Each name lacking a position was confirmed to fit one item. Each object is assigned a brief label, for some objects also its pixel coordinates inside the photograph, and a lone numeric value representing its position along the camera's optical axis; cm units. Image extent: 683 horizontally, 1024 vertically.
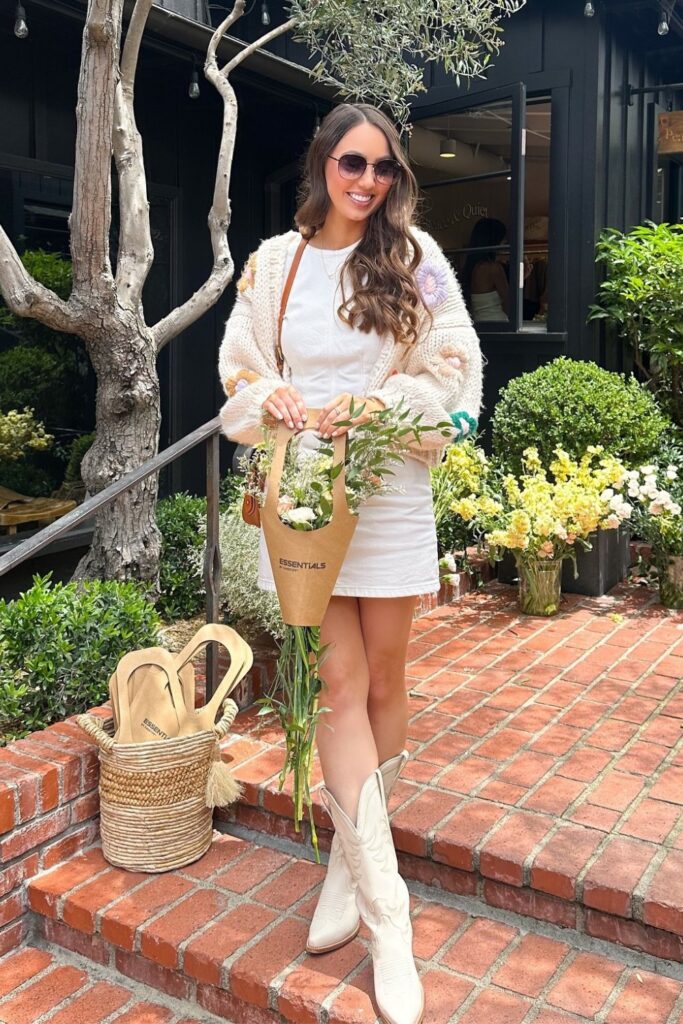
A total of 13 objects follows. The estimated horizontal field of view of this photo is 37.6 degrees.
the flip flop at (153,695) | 275
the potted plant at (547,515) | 443
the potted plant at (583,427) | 491
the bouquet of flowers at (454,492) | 482
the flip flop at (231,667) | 275
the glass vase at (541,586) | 455
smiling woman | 212
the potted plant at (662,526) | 459
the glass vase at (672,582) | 468
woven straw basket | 258
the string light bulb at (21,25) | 442
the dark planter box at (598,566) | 486
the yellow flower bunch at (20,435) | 529
